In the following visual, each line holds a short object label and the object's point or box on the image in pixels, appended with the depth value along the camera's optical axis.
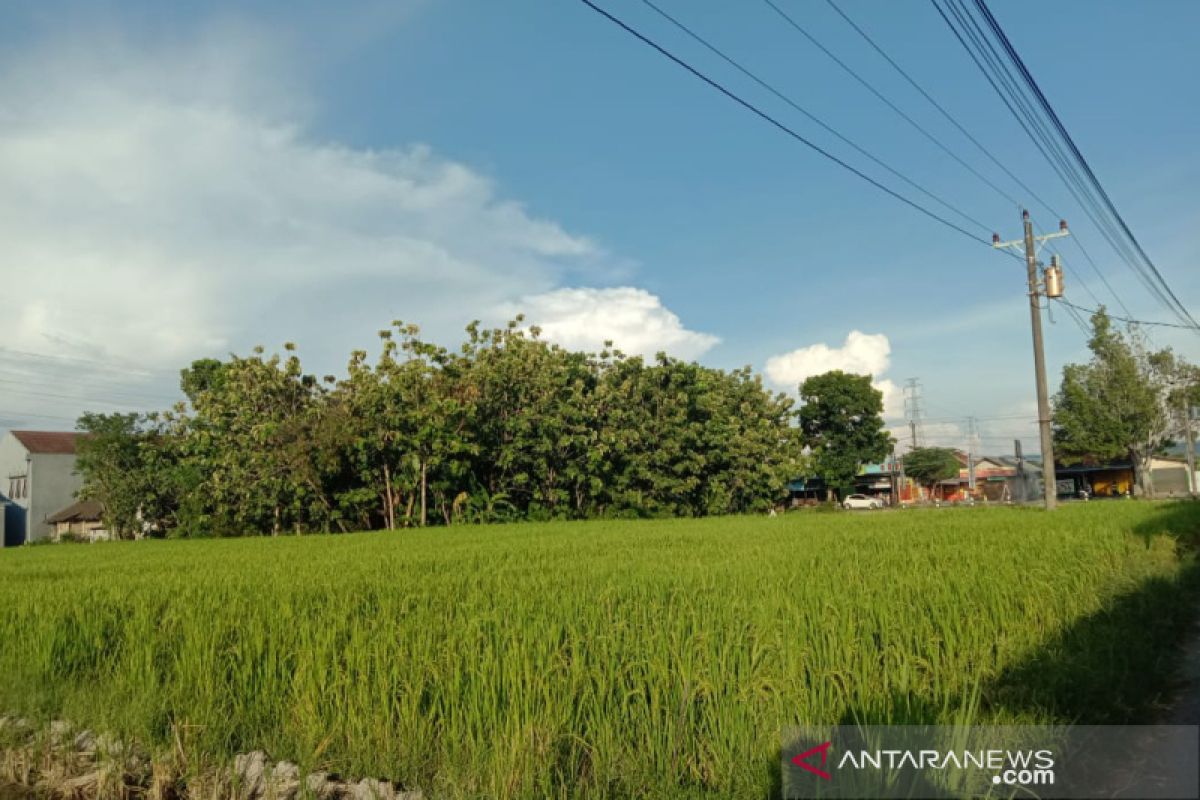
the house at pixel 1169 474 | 52.53
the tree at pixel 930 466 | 63.97
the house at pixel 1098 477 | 50.89
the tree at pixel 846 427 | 47.81
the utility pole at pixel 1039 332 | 18.03
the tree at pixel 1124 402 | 40.94
